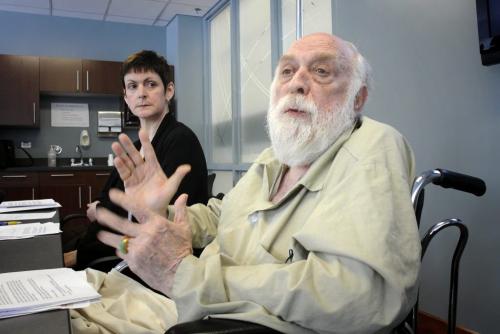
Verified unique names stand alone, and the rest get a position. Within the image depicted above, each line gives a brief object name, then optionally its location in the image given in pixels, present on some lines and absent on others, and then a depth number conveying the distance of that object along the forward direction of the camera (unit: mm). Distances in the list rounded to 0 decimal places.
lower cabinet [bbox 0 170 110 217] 4320
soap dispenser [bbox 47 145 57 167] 4934
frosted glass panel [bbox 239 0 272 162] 3918
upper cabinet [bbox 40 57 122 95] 4664
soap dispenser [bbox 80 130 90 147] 5184
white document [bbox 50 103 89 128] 5105
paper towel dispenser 5266
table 592
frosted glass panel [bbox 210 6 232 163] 4715
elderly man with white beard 753
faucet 5183
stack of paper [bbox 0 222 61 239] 1322
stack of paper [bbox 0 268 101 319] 670
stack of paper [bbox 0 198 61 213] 2039
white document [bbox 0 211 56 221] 1744
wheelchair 693
